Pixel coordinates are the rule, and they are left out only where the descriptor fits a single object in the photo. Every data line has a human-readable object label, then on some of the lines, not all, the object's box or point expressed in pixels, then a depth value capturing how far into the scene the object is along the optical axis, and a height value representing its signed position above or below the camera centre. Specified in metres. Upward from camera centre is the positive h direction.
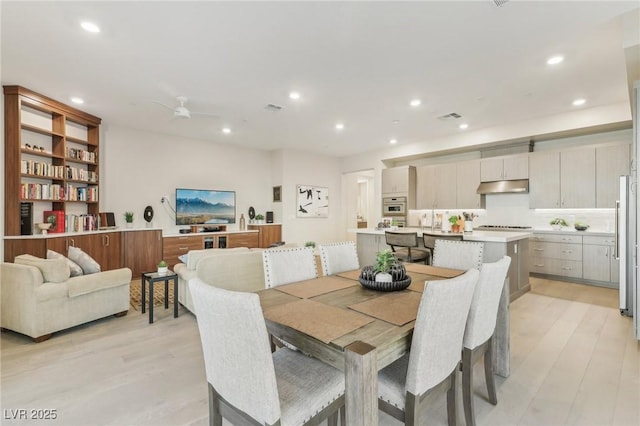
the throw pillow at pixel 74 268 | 3.24 -0.60
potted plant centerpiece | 1.95 -0.44
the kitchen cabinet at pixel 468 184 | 6.41 +0.54
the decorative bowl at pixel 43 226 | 4.32 -0.19
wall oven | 7.30 +0.10
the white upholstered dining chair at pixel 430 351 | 1.27 -0.63
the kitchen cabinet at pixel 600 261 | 4.77 -0.85
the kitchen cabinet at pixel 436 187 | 6.75 +0.53
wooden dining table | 1.11 -0.53
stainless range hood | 5.72 +0.44
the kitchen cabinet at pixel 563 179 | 5.07 +0.53
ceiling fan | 4.18 +1.49
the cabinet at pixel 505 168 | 5.77 +0.82
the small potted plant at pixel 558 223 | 5.55 -0.27
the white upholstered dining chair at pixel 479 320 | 1.64 -0.63
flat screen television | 6.57 +0.10
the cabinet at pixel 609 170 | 4.75 +0.61
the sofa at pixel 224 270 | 3.32 -0.68
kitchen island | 4.00 -0.56
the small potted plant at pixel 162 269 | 3.68 -0.70
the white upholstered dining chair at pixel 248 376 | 1.08 -0.66
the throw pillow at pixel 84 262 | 3.40 -0.56
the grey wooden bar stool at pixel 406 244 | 4.13 -0.48
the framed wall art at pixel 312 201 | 8.01 +0.27
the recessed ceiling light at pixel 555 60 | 3.22 +1.61
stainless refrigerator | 2.78 -0.32
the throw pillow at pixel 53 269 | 2.96 -0.56
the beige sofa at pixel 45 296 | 2.87 -0.83
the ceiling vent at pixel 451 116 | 5.09 +1.61
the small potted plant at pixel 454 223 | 4.50 -0.21
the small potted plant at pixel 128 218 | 5.66 -0.11
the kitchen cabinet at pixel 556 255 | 5.09 -0.81
